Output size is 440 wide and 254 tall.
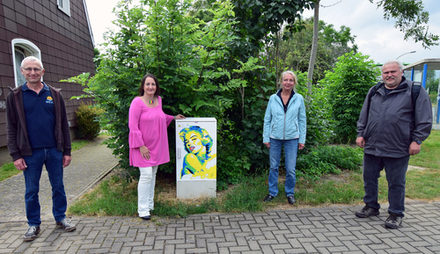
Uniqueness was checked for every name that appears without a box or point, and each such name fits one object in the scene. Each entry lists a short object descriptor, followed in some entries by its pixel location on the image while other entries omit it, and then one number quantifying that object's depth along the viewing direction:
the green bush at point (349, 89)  7.79
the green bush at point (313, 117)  5.30
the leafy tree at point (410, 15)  7.23
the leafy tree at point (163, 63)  3.97
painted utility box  4.17
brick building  6.70
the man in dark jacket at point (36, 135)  3.01
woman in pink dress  3.44
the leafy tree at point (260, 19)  4.82
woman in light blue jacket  3.93
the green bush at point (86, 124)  10.11
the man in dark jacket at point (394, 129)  3.22
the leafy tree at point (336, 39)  32.76
